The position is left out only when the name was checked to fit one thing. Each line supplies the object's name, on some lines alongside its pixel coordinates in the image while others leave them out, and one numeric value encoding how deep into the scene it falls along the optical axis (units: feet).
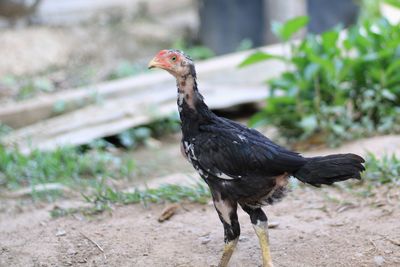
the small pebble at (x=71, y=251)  22.94
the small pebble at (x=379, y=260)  21.00
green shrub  34.85
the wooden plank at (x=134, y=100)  40.75
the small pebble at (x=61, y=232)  24.80
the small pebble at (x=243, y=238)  23.81
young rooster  19.84
